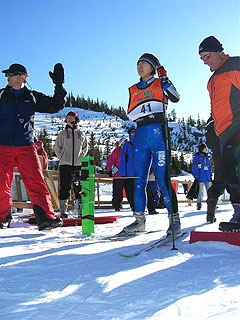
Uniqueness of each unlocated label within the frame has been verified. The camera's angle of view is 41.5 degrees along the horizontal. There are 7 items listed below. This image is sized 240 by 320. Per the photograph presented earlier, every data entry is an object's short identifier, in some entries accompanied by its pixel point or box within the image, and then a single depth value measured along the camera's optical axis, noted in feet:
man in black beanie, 10.22
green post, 12.19
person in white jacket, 19.30
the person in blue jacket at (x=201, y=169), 27.07
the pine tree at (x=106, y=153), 268.91
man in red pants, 12.89
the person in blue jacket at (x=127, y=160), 25.55
